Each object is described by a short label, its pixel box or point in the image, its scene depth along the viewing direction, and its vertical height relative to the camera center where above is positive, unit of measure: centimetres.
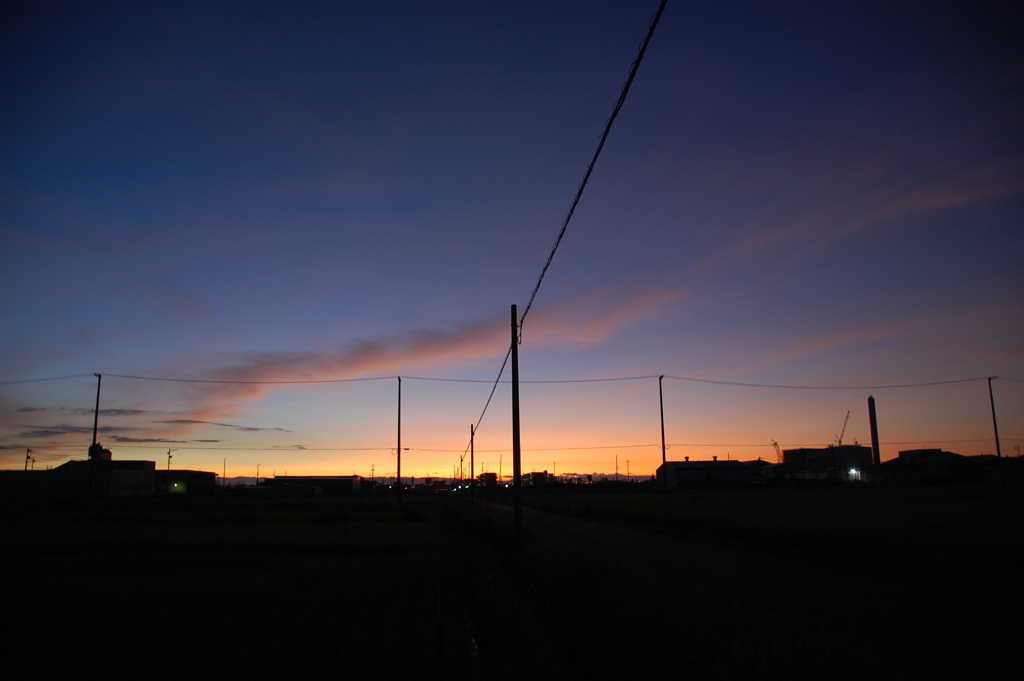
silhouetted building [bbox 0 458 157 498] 10031 -257
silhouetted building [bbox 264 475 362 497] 14225 -496
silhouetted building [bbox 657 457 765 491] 11256 -377
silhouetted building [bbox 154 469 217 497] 12034 -394
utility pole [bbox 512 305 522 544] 2058 +116
